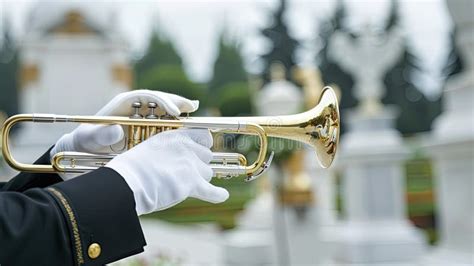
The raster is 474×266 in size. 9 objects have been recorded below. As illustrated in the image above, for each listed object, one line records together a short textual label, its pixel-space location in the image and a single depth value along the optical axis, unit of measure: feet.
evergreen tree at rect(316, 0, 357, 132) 94.38
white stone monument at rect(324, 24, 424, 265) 21.50
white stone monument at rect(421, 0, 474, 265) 16.55
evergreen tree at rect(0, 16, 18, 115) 104.12
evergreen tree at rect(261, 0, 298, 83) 96.58
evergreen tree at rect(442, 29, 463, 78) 88.30
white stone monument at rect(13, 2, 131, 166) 27.50
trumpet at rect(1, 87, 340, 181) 5.24
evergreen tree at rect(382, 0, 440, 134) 97.35
